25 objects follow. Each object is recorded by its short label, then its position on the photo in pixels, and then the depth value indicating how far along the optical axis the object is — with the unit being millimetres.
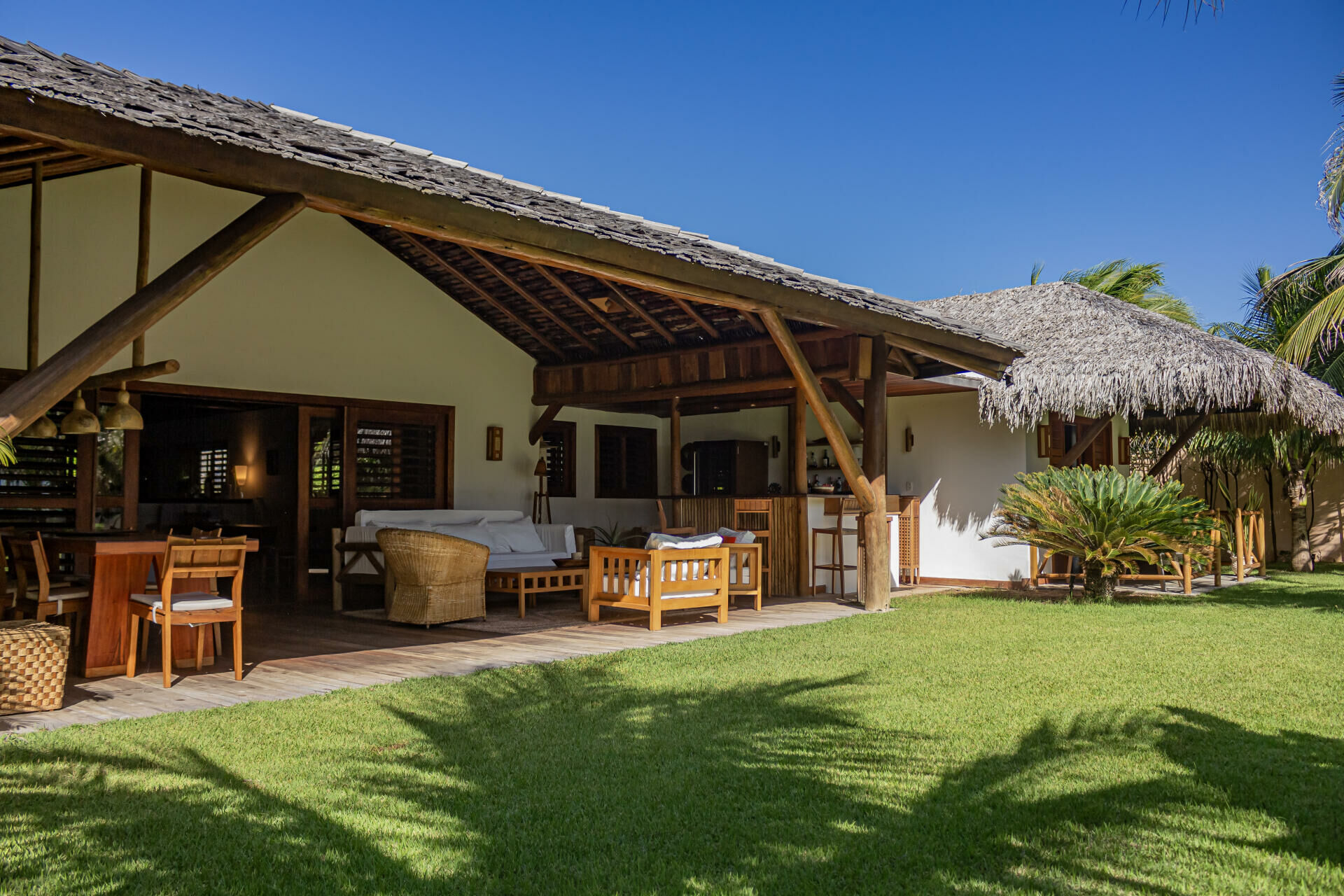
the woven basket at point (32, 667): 4754
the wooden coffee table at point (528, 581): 9141
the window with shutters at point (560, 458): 13078
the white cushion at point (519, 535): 10875
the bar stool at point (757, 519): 10641
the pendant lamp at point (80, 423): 6852
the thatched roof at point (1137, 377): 10867
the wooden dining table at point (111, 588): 5836
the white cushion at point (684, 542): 8484
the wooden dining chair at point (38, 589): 5719
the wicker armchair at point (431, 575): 8109
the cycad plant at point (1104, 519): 9461
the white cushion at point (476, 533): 10477
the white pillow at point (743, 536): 9361
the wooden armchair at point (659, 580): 8172
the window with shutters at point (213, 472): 14758
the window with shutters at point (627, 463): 13812
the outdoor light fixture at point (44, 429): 6828
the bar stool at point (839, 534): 10773
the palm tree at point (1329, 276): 7828
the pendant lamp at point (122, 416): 7363
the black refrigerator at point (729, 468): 13961
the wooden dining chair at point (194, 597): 5586
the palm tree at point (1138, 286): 19703
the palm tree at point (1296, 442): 14422
